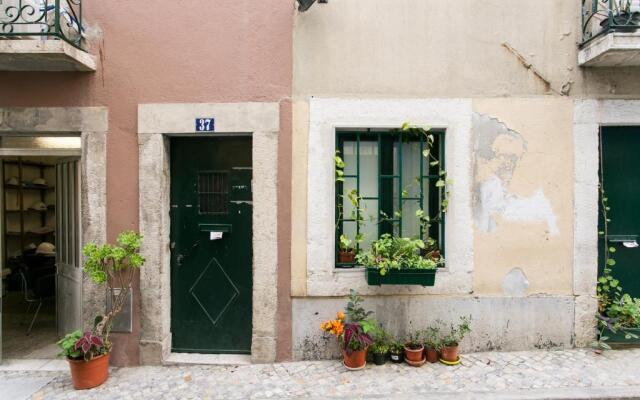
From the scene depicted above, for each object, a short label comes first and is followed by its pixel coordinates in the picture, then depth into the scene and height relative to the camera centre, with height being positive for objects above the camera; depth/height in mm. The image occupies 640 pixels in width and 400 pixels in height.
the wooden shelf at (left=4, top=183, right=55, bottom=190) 8067 +256
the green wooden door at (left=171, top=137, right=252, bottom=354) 4586 -627
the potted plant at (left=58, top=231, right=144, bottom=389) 3783 -1365
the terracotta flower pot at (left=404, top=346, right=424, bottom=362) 4141 -1761
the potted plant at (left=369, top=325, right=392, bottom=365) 4172 -1694
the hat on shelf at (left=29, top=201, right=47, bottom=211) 8523 -178
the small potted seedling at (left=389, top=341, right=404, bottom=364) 4211 -1776
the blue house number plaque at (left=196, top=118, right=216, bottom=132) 4344 +849
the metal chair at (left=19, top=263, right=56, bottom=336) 5496 -1289
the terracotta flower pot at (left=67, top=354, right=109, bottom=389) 3785 -1796
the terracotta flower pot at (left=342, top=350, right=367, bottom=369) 4051 -1779
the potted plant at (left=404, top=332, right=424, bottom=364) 4145 -1734
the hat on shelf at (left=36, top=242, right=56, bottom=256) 7250 -1006
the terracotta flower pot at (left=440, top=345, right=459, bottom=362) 4156 -1757
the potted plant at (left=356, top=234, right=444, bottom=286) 4109 -749
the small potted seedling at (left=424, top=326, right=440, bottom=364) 4223 -1686
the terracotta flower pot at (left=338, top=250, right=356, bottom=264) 4453 -723
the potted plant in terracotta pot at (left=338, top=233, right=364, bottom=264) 4395 -646
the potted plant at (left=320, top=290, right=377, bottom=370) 4020 -1534
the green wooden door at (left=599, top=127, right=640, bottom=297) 4602 +42
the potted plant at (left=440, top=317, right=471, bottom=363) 4164 -1661
